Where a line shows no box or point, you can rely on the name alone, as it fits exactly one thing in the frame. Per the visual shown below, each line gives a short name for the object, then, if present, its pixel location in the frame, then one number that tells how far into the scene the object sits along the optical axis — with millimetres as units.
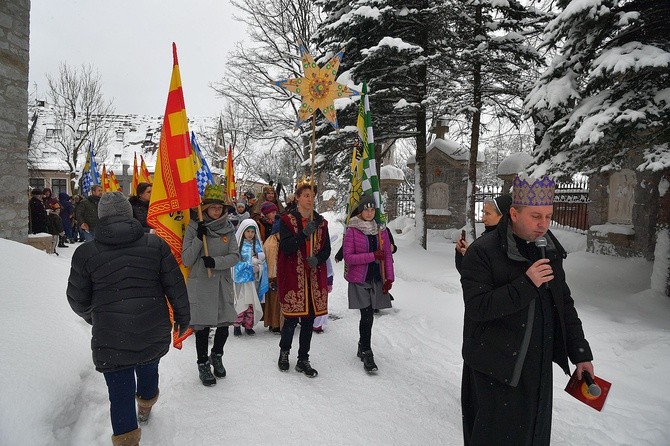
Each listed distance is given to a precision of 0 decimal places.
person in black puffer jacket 2814
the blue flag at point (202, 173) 7350
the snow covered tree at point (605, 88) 5395
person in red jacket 4492
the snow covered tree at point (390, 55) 10742
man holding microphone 2283
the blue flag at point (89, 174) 14404
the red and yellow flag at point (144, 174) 8534
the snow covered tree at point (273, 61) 20812
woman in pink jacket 4797
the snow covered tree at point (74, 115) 28125
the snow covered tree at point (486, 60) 10711
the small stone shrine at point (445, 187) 17484
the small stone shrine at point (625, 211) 8961
